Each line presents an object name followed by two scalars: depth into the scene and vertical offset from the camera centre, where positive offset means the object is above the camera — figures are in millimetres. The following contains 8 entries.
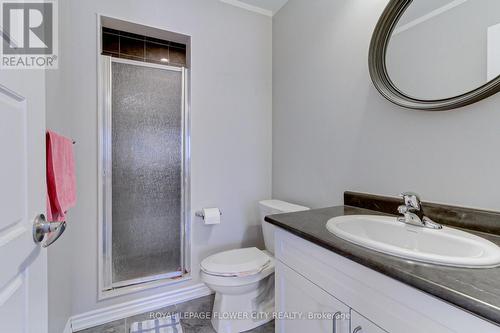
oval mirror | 916 +522
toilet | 1474 -805
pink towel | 996 -57
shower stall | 1694 -63
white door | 539 -89
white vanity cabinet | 591 -435
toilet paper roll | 1883 -411
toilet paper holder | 1913 -395
